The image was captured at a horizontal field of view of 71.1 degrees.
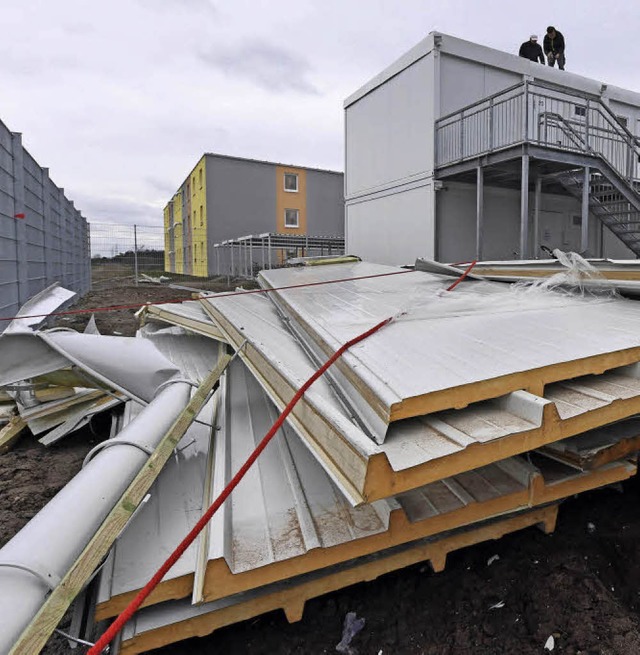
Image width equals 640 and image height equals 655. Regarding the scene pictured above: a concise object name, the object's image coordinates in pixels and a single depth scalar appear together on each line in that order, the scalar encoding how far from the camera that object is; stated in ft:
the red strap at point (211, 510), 3.60
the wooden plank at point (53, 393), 11.62
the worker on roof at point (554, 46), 34.10
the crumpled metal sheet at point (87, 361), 8.98
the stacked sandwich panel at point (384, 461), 4.85
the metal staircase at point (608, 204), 28.35
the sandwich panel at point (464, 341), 5.22
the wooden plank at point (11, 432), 10.95
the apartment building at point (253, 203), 70.64
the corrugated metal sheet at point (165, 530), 5.12
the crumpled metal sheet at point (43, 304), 14.76
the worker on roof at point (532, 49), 33.88
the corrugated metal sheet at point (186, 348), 13.01
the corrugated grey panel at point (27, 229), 18.08
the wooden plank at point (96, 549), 3.80
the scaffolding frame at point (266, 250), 54.85
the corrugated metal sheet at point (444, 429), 4.25
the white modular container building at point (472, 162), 27.25
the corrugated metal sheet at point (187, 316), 13.42
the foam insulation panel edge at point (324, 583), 5.22
